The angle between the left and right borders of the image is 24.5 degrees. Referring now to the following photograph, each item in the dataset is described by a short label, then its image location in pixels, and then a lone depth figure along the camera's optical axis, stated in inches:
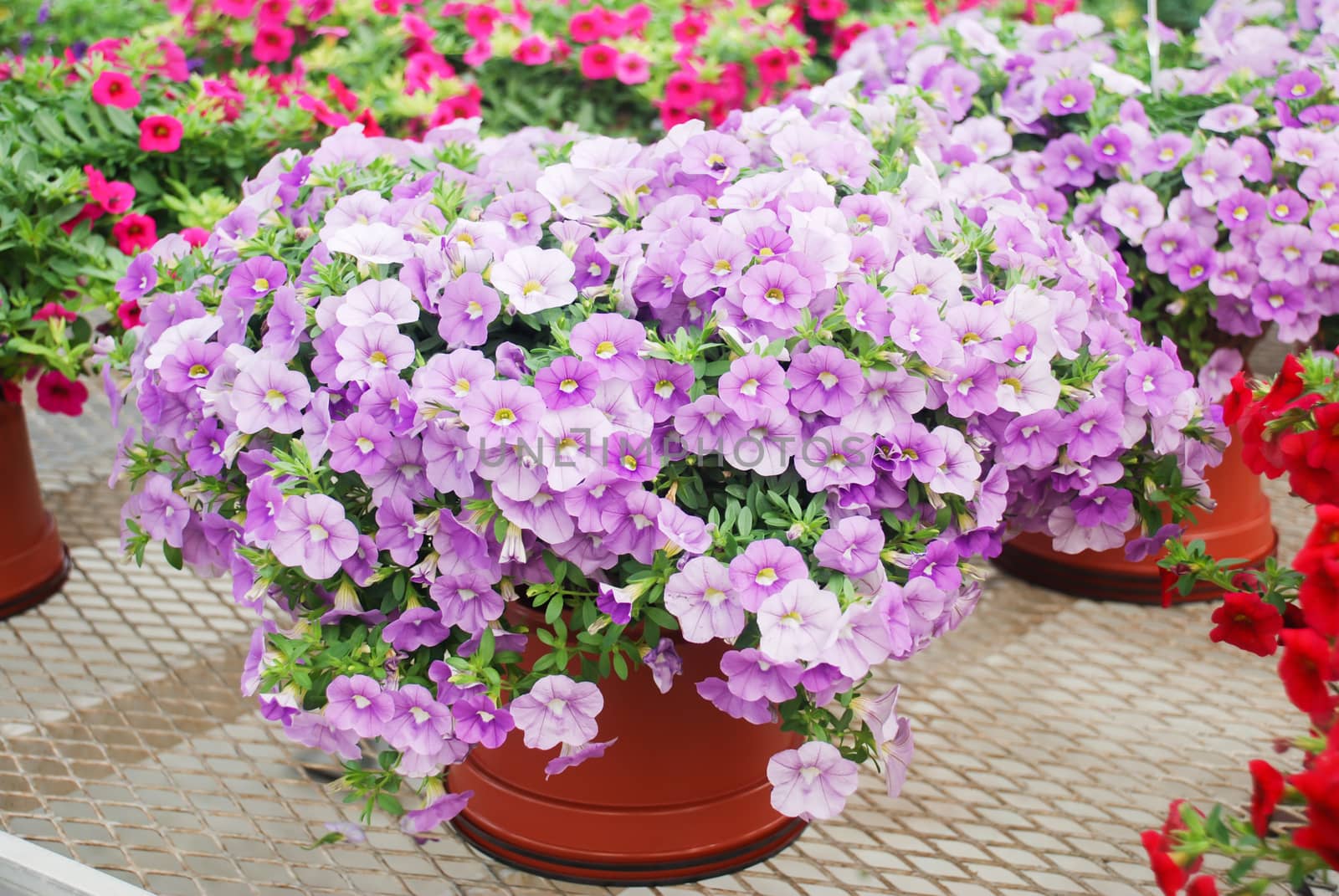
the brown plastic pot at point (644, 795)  43.2
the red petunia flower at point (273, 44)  61.7
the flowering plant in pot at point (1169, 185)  49.2
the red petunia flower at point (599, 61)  60.1
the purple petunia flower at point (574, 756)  41.5
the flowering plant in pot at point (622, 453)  40.5
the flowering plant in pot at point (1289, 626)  36.2
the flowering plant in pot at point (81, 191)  49.2
